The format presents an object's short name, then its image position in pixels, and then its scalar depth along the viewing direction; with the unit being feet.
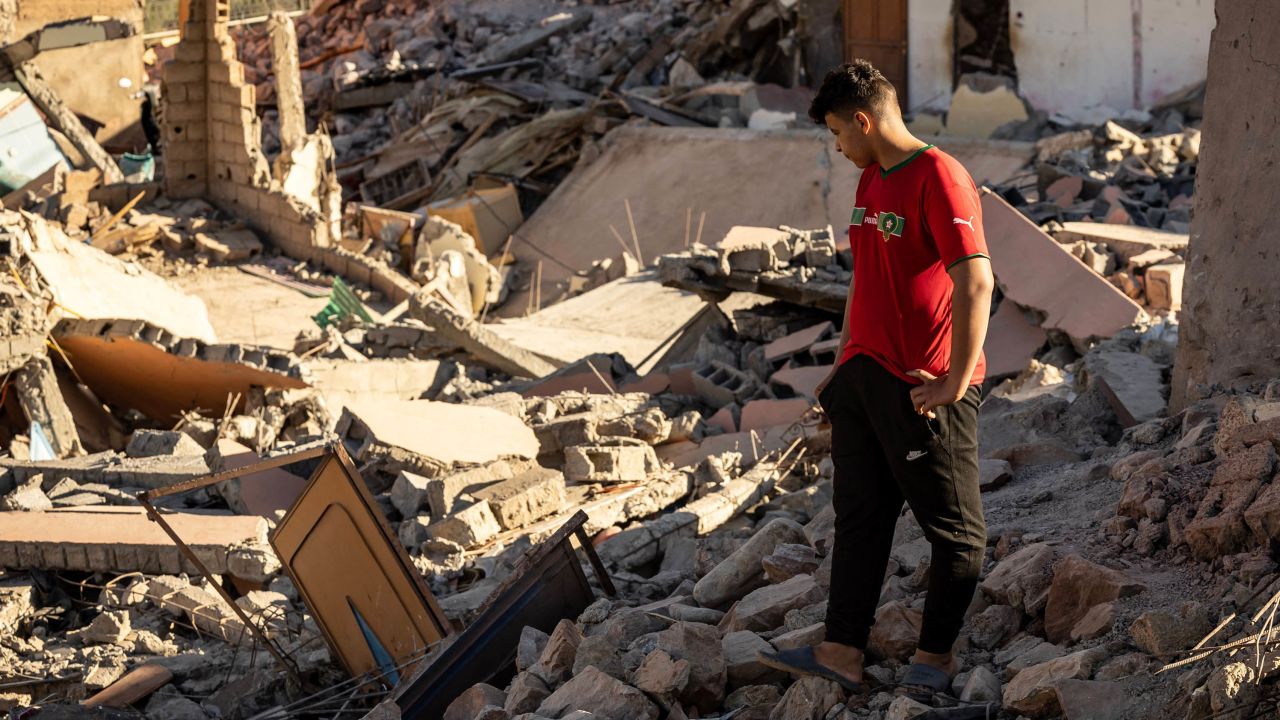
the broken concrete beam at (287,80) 67.31
